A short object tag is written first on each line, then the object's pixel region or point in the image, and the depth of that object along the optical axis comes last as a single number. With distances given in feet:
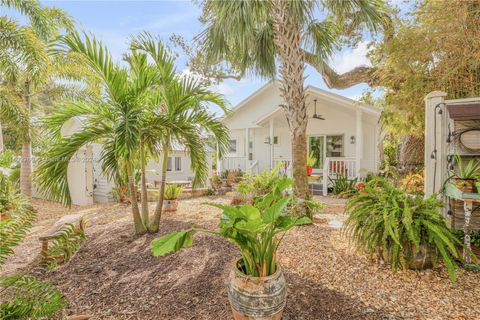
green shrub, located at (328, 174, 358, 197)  32.35
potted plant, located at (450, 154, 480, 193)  10.16
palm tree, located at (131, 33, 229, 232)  14.55
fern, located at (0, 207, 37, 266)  7.75
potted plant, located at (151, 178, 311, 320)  6.96
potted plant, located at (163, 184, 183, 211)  22.93
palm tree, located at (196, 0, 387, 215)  16.53
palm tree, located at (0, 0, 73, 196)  23.52
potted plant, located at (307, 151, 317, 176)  32.73
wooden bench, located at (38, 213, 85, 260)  13.08
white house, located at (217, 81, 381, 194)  34.27
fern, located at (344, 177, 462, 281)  9.54
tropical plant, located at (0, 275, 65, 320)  7.53
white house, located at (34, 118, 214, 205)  29.40
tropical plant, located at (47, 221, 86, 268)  13.15
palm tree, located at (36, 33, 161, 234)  12.41
